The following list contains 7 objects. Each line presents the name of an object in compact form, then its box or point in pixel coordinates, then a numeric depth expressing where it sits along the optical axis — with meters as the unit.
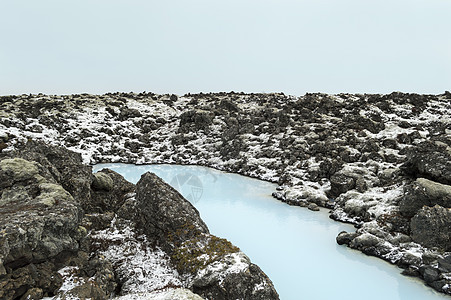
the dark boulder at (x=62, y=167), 10.72
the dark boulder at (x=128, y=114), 47.41
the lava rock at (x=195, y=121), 41.25
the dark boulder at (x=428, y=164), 15.96
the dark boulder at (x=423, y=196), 13.85
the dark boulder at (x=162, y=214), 9.36
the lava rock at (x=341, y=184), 20.02
